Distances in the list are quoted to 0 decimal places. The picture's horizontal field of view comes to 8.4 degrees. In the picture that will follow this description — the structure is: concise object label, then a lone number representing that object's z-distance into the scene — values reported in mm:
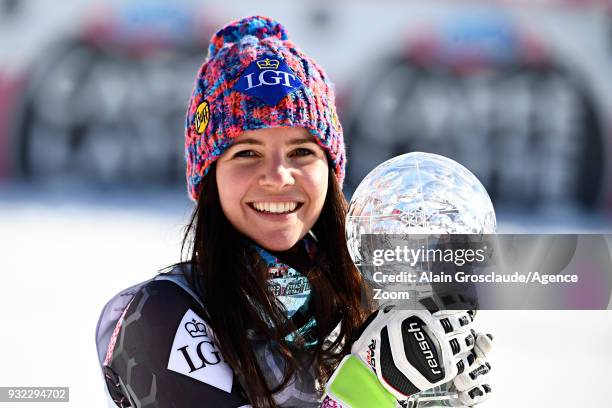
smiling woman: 4466
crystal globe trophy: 4449
